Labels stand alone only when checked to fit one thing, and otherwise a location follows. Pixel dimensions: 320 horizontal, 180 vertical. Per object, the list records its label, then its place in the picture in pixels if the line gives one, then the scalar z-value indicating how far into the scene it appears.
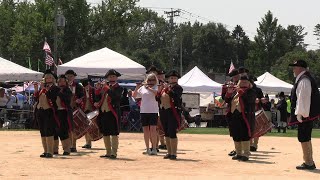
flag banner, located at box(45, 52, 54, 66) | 34.54
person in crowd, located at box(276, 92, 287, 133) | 31.84
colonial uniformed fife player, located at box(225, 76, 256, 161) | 14.90
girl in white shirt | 16.20
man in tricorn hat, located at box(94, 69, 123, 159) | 15.05
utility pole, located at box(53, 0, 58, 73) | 44.94
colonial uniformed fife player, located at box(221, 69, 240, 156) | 15.39
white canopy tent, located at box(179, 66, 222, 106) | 37.00
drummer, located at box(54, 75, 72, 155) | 15.61
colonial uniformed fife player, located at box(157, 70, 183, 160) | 15.01
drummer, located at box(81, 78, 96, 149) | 17.47
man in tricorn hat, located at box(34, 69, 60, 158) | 15.19
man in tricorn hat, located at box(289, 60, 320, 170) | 13.05
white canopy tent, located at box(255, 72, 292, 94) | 40.23
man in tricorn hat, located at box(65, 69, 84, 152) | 17.00
